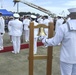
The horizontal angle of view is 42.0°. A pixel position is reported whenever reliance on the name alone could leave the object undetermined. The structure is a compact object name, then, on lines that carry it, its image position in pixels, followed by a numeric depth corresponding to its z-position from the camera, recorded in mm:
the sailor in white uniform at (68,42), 1750
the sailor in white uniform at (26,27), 5883
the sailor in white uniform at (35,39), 3538
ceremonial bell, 2244
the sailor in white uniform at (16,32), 4151
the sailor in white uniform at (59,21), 5980
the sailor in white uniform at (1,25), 4498
